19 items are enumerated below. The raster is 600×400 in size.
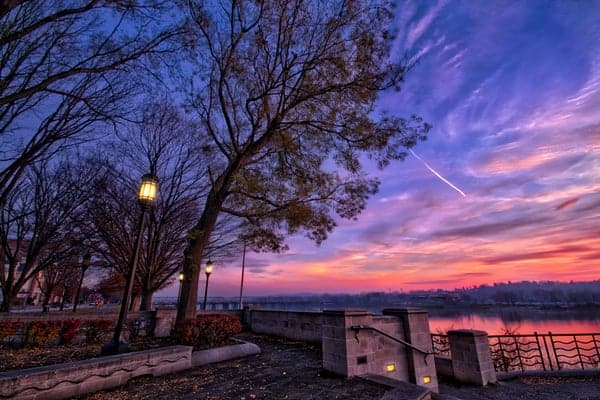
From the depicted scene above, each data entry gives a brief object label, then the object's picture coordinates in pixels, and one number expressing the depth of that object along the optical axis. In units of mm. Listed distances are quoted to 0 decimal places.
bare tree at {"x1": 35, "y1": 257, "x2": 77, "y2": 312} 20062
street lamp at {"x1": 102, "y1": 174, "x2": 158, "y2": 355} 6148
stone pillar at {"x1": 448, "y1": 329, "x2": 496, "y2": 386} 8797
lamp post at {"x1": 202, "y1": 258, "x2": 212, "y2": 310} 18750
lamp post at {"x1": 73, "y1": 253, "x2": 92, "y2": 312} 16000
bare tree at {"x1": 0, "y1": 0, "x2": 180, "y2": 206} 6332
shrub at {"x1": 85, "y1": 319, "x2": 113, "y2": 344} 9742
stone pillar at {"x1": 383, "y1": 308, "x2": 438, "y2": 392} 7647
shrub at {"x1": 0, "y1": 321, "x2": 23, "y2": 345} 8875
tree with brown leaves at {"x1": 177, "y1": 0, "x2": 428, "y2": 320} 10523
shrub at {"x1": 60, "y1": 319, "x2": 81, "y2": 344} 9352
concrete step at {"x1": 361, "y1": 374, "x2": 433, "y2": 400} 4258
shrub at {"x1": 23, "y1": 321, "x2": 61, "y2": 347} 8742
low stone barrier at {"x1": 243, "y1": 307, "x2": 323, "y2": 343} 10227
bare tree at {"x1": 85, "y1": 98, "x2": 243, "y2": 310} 15875
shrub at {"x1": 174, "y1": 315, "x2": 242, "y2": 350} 8433
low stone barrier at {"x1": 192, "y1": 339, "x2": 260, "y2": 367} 6916
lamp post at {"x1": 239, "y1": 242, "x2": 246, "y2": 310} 24336
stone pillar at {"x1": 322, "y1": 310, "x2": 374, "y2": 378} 6020
